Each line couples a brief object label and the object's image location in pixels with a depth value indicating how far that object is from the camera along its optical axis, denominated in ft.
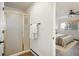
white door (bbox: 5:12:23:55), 5.12
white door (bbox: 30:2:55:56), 5.42
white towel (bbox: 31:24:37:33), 5.53
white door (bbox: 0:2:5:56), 5.01
